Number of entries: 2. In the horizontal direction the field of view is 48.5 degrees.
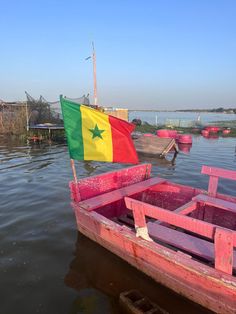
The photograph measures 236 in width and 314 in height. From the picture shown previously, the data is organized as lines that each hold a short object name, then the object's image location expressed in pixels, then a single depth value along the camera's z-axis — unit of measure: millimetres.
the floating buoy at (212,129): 33881
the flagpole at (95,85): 19812
